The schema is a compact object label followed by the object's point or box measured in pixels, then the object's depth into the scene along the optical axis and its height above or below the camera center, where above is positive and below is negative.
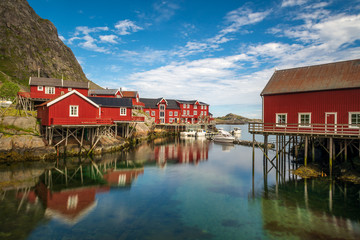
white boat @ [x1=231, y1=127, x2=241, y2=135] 68.94 -2.89
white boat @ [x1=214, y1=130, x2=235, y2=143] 48.31 -3.37
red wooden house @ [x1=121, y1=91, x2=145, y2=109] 54.05 +6.77
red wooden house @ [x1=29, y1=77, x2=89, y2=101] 37.06 +6.30
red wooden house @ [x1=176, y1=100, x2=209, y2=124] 70.29 +3.89
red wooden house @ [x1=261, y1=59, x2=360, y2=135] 18.17 +2.38
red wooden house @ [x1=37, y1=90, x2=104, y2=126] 25.62 +1.32
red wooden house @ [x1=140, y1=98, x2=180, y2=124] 65.00 +3.85
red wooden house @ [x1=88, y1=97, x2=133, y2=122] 34.91 +2.32
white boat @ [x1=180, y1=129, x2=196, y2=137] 59.67 -3.17
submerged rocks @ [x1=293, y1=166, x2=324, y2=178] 19.42 -4.46
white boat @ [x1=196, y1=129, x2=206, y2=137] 59.14 -2.85
